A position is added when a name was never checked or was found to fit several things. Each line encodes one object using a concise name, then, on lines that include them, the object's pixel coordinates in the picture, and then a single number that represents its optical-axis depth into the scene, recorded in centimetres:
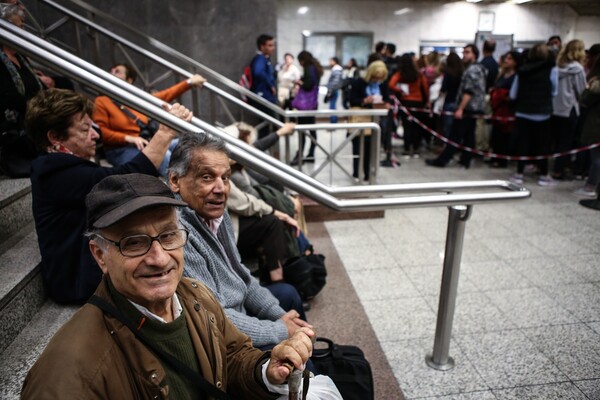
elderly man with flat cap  89
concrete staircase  149
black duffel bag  174
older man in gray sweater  163
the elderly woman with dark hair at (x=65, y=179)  169
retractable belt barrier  533
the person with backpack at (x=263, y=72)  567
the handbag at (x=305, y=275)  274
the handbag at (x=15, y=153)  241
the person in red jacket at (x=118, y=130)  315
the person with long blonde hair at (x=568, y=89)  535
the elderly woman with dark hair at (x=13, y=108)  238
